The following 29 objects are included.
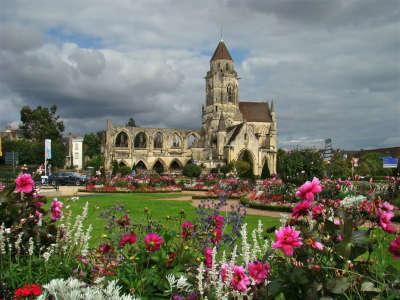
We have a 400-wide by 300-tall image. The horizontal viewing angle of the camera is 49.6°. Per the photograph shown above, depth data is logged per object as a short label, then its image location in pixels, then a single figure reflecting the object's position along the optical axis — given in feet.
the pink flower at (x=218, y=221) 14.82
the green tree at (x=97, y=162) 223.98
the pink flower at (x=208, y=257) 12.11
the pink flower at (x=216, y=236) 13.91
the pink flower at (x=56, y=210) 16.63
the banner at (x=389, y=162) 114.32
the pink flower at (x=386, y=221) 10.50
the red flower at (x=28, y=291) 9.00
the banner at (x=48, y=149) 96.68
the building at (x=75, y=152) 292.04
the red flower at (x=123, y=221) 14.75
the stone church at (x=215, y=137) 227.61
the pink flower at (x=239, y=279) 9.54
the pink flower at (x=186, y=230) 14.33
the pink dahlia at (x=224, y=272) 10.26
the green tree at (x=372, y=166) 161.27
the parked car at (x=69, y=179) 115.99
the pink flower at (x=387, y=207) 10.81
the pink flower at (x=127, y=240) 12.16
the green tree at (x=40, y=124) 265.13
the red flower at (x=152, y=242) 12.11
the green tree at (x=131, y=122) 325.83
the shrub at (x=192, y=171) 182.54
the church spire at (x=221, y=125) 231.30
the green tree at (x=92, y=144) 320.91
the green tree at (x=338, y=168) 92.78
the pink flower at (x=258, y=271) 9.88
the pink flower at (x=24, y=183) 16.29
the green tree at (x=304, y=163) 83.51
